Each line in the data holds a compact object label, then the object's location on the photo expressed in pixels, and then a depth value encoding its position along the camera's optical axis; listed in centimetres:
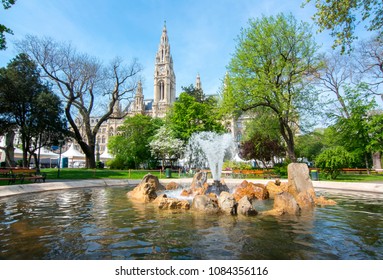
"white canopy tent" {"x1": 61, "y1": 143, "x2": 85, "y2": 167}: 4395
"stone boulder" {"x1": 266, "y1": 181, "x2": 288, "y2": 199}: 1374
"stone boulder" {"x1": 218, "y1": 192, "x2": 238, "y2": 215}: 841
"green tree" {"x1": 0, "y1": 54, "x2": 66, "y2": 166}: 2668
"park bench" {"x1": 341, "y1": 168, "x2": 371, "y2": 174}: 3129
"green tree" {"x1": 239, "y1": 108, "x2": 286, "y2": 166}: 3503
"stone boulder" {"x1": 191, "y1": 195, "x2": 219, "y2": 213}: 851
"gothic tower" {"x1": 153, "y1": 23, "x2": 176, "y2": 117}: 10531
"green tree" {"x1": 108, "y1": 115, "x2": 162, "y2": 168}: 4453
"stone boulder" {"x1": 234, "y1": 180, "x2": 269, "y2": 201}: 1267
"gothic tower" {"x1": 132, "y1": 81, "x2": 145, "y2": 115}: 10886
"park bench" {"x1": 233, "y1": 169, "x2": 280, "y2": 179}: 2735
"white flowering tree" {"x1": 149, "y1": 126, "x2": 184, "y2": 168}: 3916
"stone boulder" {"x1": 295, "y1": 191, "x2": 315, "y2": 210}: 976
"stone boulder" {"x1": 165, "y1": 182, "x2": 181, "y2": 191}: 1615
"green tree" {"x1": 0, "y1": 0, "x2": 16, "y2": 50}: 1465
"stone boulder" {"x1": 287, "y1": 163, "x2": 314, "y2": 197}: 1202
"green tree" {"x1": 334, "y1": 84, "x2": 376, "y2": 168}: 2619
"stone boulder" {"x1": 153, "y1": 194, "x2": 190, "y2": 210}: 914
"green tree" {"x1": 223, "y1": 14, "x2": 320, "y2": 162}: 2505
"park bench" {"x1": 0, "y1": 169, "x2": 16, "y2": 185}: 1570
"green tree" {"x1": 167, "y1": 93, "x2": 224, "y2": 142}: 3925
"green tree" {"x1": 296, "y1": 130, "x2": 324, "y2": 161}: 5238
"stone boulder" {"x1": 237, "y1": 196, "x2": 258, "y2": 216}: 820
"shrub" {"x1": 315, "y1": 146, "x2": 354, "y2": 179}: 2122
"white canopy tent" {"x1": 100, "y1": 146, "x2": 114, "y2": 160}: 5608
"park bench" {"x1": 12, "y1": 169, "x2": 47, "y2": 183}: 1677
